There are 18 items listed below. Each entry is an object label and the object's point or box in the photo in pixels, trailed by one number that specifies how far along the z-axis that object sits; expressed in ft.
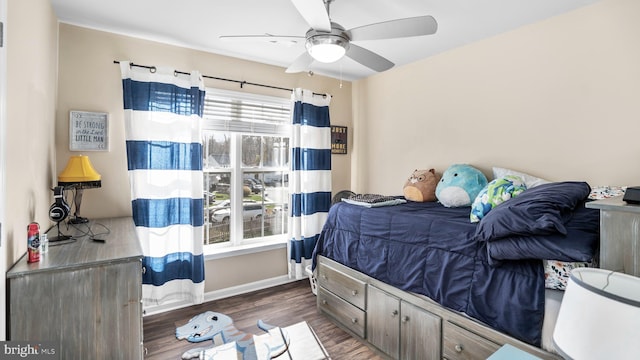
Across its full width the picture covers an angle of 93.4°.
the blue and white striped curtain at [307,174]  11.00
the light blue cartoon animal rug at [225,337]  7.05
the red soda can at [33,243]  4.64
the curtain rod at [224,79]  8.48
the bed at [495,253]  4.38
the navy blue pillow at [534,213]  4.36
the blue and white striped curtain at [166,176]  8.32
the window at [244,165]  10.02
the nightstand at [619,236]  3.37
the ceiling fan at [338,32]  4.99
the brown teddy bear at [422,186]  9.26
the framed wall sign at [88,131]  7.78
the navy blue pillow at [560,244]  4.13
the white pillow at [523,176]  7.39
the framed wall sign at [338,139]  12.51
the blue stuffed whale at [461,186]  8.10
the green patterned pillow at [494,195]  5.98
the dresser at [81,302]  4.27
